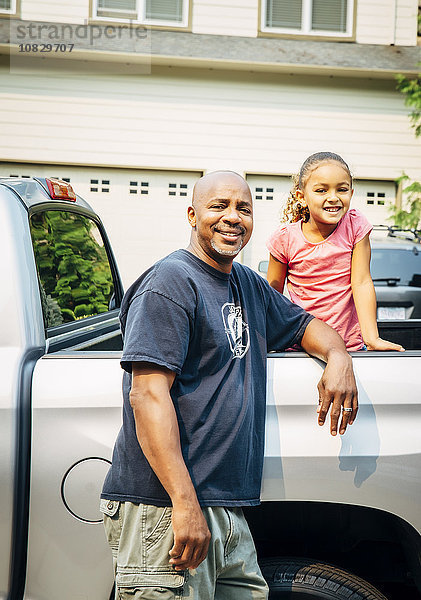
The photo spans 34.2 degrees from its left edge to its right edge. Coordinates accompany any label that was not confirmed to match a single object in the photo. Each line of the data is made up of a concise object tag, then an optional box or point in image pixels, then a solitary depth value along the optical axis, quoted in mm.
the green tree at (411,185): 9914
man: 1765
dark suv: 6777
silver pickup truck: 1989
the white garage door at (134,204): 10422
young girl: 2770
